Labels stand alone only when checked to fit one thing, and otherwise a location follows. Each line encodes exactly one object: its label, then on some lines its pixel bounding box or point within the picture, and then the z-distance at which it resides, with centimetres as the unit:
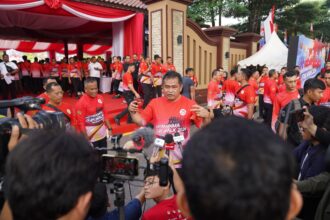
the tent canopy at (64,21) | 837
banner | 823
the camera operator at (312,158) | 206
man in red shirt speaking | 282
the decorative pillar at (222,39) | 1170
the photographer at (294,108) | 295
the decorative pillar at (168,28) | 897
